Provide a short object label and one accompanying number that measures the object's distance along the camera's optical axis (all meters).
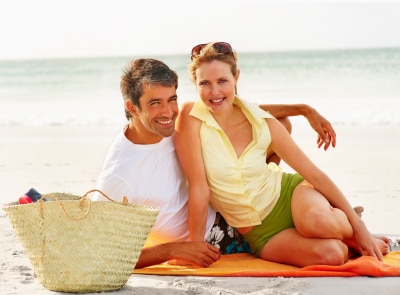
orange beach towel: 4.35
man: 4.48
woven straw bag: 3.90
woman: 4.56
